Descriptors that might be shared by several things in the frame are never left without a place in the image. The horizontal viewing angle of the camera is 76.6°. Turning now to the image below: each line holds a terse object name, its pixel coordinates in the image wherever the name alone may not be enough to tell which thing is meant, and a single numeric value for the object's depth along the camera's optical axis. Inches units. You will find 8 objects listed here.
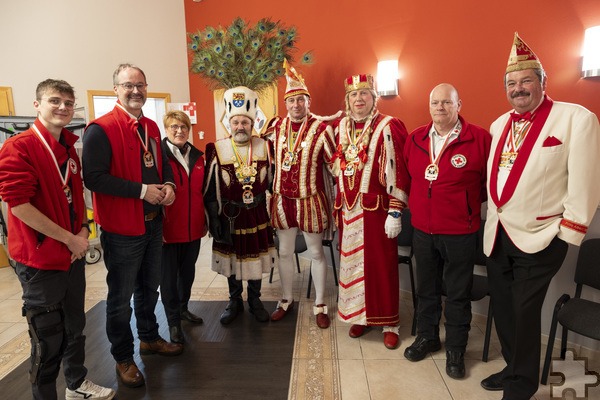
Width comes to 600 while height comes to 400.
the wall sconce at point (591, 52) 96.2
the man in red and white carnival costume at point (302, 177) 109.3
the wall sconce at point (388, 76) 146.9
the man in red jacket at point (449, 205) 85.7
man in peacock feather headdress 110.9
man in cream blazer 68.8
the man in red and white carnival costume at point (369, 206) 99.0
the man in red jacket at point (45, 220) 64.8
